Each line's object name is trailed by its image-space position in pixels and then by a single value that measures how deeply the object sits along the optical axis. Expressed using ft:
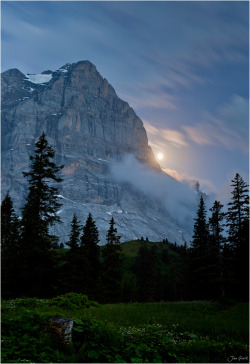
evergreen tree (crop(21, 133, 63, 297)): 76.07
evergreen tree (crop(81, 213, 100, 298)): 144.15
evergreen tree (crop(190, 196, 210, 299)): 122.52
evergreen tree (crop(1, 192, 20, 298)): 76.54
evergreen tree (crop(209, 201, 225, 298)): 70.40
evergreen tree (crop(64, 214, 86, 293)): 105.11
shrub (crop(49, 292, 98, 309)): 51.71
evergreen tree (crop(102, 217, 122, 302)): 139.54
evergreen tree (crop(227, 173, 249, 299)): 89.91
